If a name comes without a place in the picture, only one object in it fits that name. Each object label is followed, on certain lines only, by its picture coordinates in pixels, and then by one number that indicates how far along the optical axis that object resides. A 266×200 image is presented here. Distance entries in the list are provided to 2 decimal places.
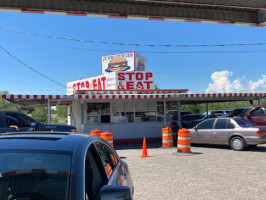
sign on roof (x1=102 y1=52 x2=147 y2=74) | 26.88
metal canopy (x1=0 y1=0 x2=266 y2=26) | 8.45
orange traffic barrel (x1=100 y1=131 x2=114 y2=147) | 10.53
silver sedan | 10.93
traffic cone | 10.58
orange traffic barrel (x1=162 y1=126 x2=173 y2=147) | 12.65
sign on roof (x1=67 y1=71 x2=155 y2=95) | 21.62
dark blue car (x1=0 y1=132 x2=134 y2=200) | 2.30
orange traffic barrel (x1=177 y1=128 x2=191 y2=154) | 10.73
